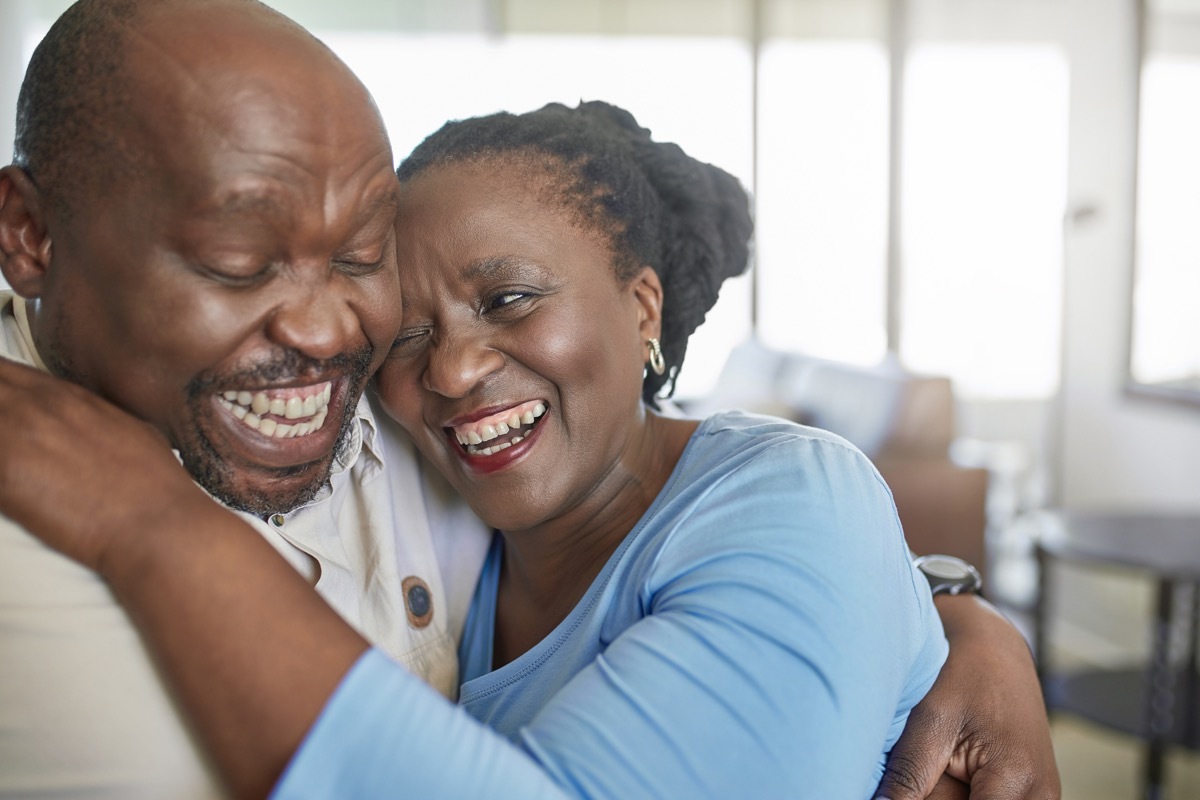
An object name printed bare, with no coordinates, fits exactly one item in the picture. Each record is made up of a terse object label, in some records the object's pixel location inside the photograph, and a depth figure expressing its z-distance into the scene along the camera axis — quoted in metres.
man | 0.76
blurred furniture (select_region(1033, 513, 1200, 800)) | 3.08
